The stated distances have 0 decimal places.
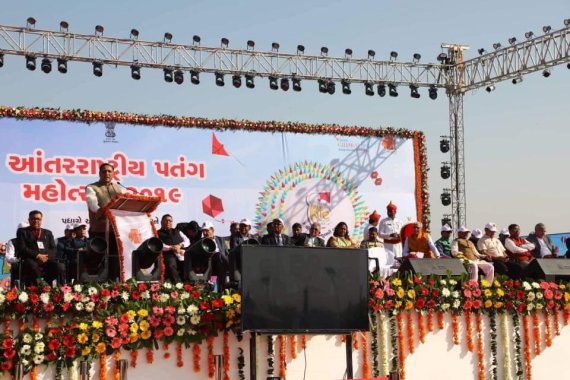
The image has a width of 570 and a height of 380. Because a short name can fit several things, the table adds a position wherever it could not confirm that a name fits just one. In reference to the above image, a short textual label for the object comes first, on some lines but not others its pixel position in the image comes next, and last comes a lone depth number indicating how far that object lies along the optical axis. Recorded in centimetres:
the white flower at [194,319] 775
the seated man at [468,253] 1093
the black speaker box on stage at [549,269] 1023
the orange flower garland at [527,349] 962
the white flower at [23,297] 720
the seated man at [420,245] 1123
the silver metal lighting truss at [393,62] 1623
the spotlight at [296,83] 1789
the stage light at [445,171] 1927
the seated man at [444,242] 1240
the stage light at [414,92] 1878
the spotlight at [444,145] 1941
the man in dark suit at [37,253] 961
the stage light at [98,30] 1645
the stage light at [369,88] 1842
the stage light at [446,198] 1919
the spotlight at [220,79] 1736
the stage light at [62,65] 1612
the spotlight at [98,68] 1648
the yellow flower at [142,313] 760
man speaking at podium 845
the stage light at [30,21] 1587
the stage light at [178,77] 1709
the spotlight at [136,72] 1680
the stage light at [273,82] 1775
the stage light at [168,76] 1702
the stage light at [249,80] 1752
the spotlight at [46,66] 1609
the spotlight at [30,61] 1595
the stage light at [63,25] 1608
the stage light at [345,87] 1822
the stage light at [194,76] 1719
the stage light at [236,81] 1745
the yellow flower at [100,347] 735
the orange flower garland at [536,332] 974
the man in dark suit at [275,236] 1101
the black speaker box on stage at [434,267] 945
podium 836
